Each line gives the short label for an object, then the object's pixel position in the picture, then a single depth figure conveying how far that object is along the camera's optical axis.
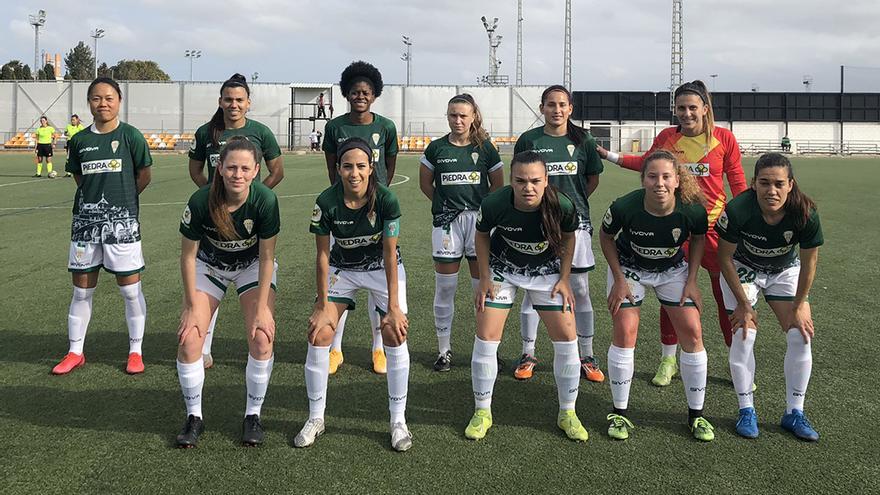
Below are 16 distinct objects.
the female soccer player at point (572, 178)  5.05
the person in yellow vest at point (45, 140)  20.95
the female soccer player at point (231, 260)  3.97
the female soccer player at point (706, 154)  4.75
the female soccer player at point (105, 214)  5.17
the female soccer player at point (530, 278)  4.08
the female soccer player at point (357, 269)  4.00
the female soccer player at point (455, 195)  5.35
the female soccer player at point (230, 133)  5.09
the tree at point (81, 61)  90.38
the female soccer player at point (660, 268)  4.12
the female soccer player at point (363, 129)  5.35
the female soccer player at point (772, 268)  4.02
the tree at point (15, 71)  74.25
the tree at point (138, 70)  86.56
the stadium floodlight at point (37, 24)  68.74
